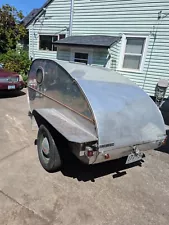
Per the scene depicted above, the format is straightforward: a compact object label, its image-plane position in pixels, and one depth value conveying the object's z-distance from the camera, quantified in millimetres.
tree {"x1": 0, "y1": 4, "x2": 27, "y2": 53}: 12000
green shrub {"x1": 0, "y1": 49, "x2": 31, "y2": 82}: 10435
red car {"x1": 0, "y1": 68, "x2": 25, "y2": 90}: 6973
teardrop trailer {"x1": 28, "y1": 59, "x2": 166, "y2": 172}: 2332
